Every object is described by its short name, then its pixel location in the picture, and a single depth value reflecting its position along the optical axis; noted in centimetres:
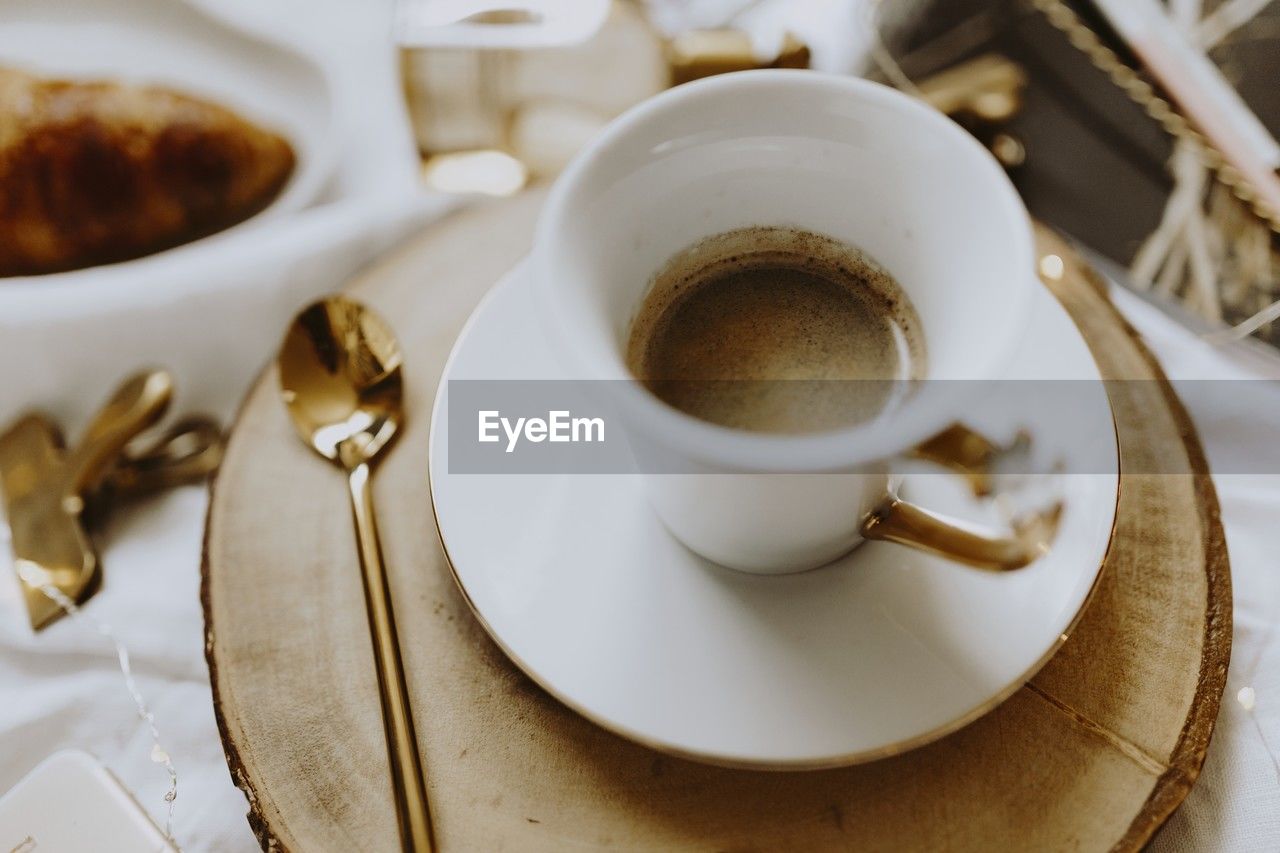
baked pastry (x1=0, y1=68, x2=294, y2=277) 34
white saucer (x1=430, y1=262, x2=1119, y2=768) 25
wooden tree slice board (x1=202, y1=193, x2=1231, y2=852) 26
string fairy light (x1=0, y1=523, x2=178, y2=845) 29
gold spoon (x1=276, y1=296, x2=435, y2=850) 29
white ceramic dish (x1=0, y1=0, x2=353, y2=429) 33
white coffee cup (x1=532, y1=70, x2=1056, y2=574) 22
